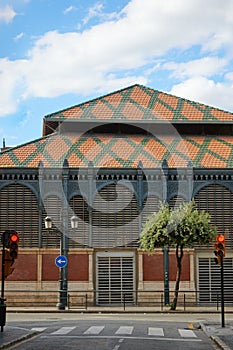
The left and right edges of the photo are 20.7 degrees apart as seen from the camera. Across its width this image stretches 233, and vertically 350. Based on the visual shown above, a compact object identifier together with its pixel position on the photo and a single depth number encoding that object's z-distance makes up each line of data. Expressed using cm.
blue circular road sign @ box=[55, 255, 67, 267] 3469
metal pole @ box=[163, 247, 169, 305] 3834
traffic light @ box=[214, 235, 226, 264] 2253
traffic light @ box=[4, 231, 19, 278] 1877
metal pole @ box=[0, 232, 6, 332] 1884
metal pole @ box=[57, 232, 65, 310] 3472
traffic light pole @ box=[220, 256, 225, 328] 2211
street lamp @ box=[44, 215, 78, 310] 3428
